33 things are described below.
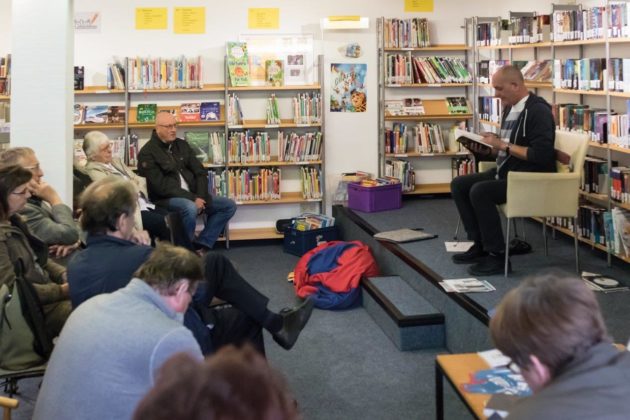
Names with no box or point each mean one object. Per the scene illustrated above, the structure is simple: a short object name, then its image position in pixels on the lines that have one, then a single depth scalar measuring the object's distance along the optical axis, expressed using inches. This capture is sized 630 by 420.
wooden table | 87.1
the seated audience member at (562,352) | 59.1
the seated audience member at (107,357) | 74.3
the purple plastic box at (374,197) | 273.0
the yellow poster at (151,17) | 276.5
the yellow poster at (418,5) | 290.0
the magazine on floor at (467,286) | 171.0
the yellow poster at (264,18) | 281.9
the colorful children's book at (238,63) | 275.6
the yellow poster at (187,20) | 278.4
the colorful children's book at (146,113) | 275.7
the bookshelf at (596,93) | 199.2
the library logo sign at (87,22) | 273.1
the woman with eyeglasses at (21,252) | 125.2
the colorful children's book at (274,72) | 279.9
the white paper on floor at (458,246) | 210.8
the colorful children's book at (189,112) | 278.1
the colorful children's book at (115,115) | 275.3
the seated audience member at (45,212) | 161.3
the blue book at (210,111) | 279.3
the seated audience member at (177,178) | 246.7
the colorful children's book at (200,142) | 279.6
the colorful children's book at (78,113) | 271.9
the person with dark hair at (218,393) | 36.4
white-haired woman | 209.6
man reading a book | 183.9
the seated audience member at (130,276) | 107.5
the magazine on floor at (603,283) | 177.0
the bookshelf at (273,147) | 279.6
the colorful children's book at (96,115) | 274.1
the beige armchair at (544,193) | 178.9
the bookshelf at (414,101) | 287.3
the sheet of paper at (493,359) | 98.9
